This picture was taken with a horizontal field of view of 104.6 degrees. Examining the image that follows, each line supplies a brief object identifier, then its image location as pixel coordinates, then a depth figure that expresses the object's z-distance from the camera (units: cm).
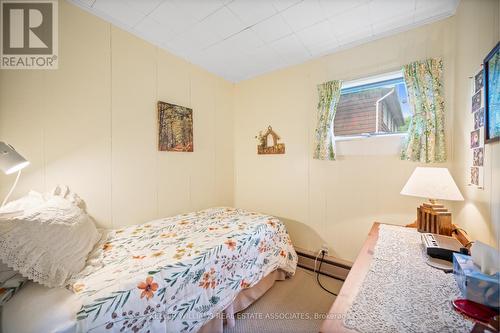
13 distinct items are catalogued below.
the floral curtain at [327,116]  224
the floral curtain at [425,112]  172
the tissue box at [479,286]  64
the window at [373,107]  204
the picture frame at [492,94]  93
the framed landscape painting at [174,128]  222
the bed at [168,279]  90
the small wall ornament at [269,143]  274
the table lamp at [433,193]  134
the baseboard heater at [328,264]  217
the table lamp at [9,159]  107
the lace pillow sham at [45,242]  90
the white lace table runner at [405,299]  63
